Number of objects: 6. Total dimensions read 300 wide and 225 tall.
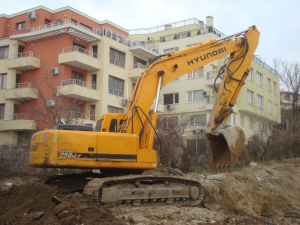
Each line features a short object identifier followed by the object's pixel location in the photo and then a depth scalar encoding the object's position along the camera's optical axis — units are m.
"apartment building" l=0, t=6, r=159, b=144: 27.50
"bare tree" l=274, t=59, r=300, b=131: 40.39
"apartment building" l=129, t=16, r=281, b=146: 34.53
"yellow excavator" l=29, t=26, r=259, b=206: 9.27
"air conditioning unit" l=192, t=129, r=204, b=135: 25.66
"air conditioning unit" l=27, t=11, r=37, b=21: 31.65
